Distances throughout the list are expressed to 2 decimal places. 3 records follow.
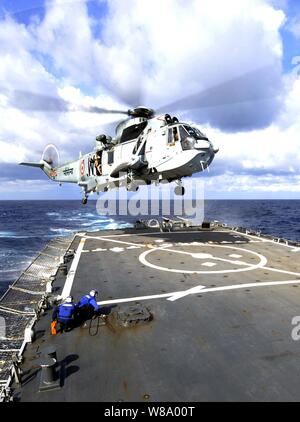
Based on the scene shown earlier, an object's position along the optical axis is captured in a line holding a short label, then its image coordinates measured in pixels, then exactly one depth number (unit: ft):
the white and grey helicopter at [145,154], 65.05
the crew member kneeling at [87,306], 35.60
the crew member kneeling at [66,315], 33.40
